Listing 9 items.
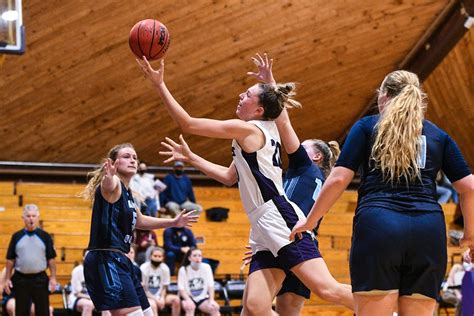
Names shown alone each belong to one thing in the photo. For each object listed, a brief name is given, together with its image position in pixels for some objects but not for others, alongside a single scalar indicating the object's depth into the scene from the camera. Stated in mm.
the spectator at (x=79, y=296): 10773
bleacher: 13023
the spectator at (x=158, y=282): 11289
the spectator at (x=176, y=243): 12703
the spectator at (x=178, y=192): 14508
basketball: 5906
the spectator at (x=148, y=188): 13977
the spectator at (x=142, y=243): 12273
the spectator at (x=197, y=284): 11359
